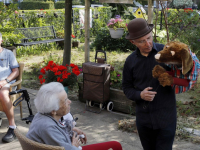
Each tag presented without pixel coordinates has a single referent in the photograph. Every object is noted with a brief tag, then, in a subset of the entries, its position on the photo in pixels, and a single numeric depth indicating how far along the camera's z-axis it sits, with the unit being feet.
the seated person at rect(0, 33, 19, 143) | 13.46
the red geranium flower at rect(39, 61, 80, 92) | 18.28
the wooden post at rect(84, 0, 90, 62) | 19.20
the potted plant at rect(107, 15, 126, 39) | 30.76
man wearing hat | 7.82
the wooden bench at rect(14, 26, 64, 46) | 34.22
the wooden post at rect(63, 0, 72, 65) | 23.72
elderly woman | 6.92
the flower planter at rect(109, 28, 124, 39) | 30.68
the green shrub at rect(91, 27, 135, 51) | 35.22
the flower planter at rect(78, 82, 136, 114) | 16.28
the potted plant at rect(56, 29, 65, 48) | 37.95
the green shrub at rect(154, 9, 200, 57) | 24.09
